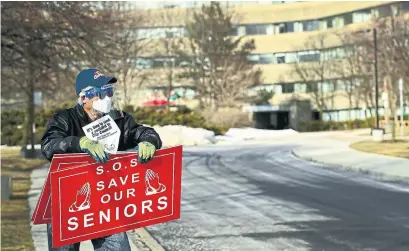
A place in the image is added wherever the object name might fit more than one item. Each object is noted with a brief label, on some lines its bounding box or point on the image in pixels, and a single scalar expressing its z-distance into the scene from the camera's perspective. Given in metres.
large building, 71.19
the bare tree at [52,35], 17.25
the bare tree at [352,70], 64.31
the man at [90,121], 4.55
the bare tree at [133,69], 53.47
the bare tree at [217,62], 65.12
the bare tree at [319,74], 76.31
